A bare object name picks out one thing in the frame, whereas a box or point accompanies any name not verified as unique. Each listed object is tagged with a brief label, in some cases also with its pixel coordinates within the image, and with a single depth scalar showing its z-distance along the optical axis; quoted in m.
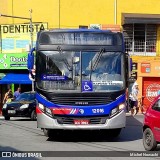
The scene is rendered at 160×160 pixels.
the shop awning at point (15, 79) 33.62
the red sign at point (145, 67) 32.50
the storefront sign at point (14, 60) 34.56
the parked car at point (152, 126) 11.75
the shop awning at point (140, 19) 32.09
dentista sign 34.41
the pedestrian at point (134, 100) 27.44
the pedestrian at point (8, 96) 29.12
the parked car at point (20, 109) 23.50
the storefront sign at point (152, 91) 32.62
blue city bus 13.91
